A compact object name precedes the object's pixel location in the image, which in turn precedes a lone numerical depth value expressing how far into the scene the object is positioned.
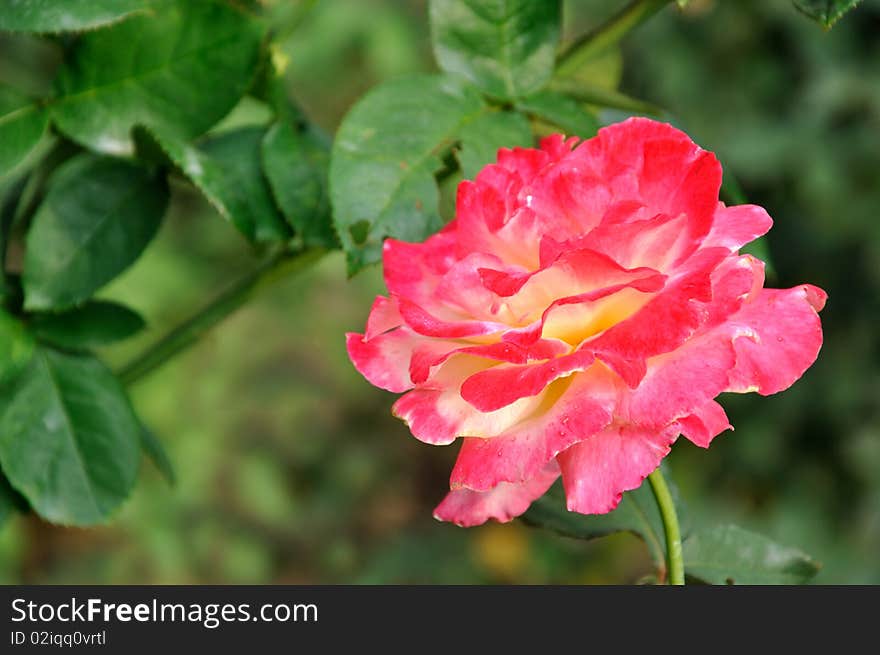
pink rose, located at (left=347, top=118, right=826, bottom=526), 0.60
